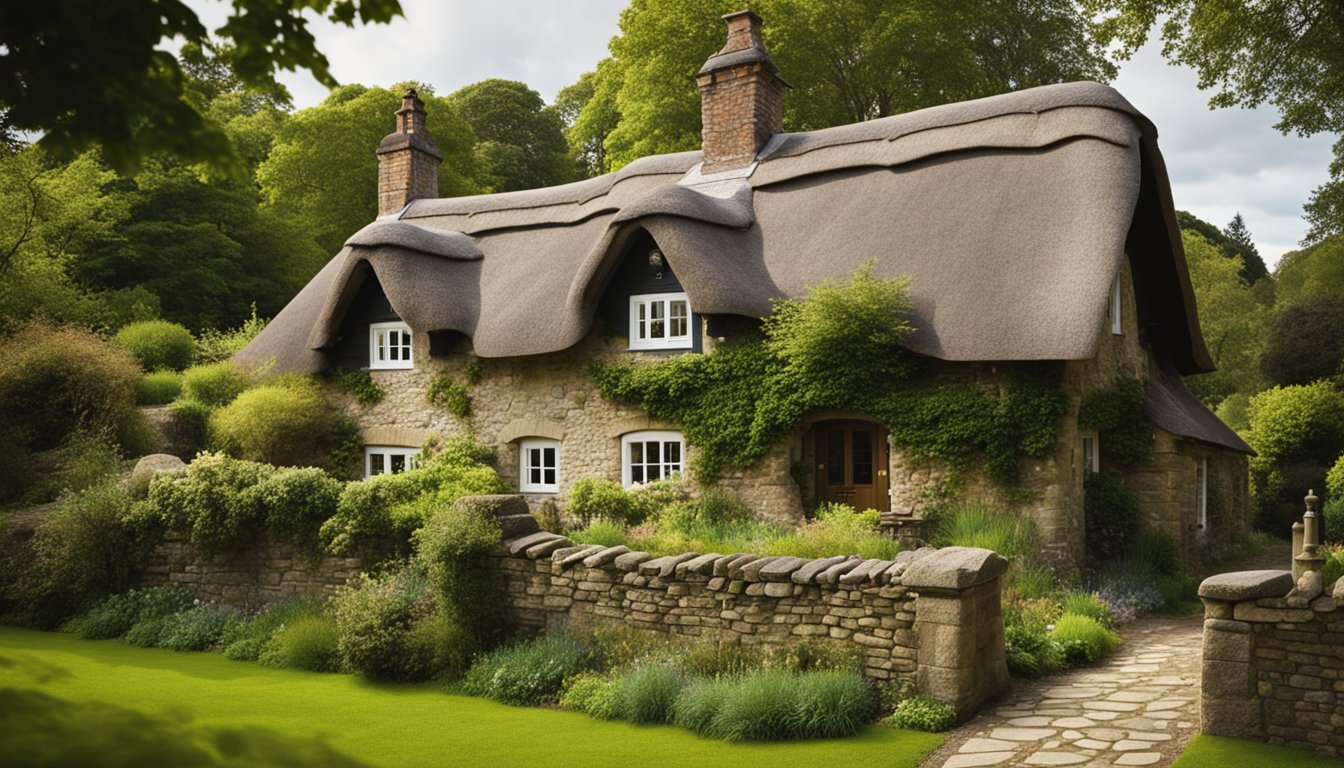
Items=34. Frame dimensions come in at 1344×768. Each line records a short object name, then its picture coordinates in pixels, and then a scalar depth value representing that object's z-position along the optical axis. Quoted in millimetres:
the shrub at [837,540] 10211
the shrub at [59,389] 14867
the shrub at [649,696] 7602
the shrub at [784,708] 7031
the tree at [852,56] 24219
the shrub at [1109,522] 13219
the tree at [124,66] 3160
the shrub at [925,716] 7020
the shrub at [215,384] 16656
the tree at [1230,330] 30422
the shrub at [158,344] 18938
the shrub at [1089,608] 9938
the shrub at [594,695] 7781
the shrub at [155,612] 10859
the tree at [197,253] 24156
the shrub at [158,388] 16953
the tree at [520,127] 36844
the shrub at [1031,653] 8406
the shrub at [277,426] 15500
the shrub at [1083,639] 8859
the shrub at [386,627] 9227
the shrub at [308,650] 9812
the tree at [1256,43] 15945
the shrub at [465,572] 9219
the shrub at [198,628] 10734
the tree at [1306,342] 21766
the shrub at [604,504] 13773
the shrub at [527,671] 8422
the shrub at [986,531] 11352
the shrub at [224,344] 19641
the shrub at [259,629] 10297
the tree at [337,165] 29297
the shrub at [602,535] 11375
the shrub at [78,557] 11633
